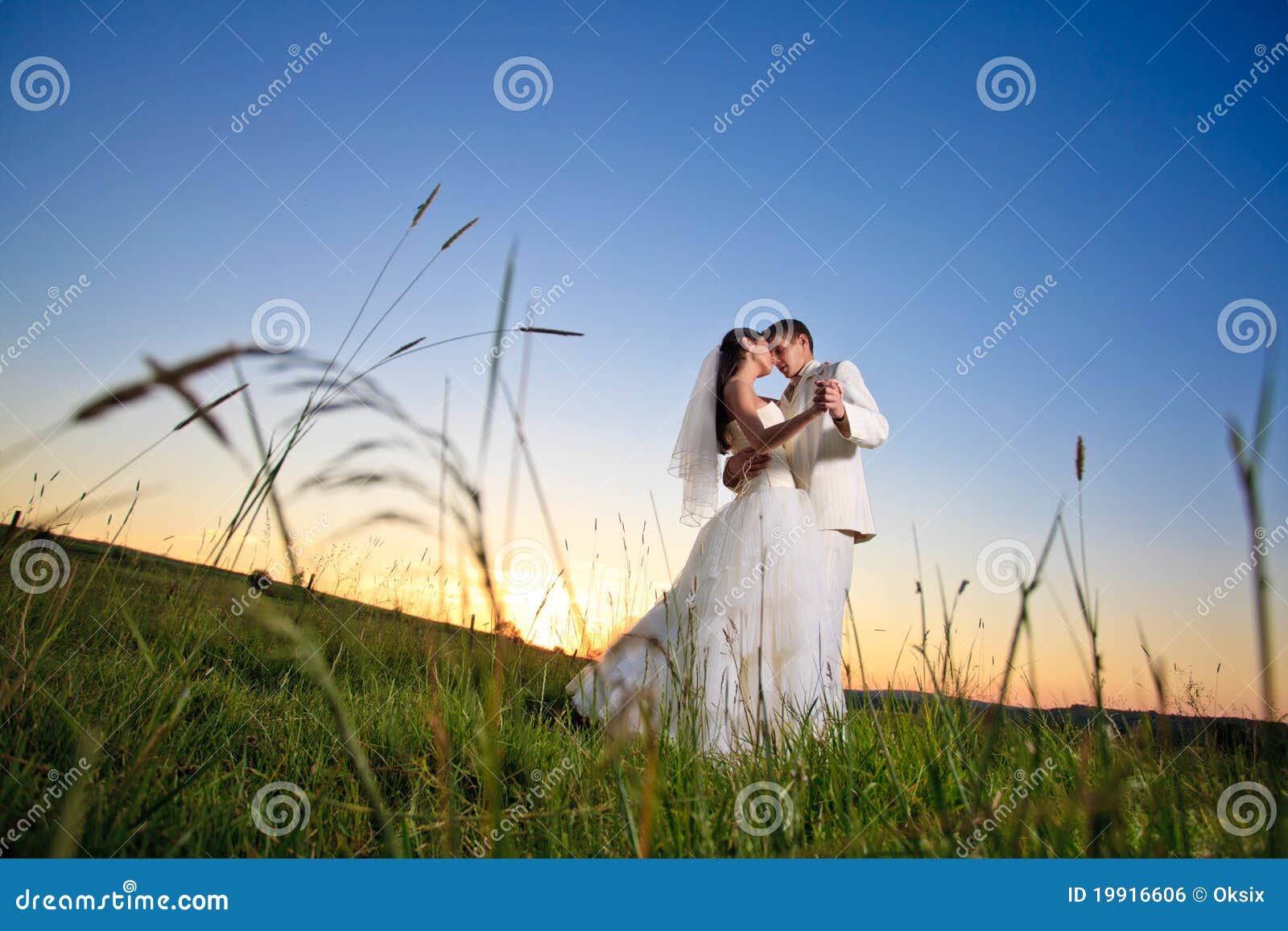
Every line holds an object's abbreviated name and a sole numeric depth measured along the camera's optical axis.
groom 4.70
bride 4.23
